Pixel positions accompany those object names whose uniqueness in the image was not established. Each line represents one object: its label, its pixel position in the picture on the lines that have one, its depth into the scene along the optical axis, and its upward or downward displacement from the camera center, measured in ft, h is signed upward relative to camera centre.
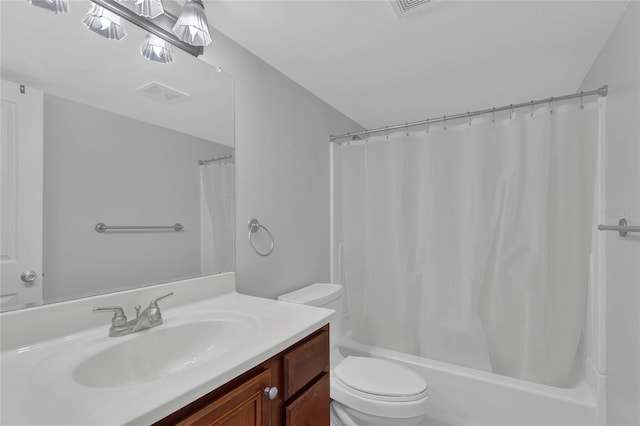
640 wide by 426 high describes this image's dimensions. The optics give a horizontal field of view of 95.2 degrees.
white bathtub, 4.83 -3.33
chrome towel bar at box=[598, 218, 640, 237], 3.67 -0.23
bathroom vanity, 1.77 -1.20
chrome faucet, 2.89 -1.11
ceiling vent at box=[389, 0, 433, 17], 3.98 +2.87
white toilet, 4.42 -2.83
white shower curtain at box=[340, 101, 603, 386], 5.13 -0.57
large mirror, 2.68 +0.55
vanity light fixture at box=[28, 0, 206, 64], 3.18 +2.26
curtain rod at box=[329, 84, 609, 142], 4.79 +1.91
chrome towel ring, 5.14 -0.30
